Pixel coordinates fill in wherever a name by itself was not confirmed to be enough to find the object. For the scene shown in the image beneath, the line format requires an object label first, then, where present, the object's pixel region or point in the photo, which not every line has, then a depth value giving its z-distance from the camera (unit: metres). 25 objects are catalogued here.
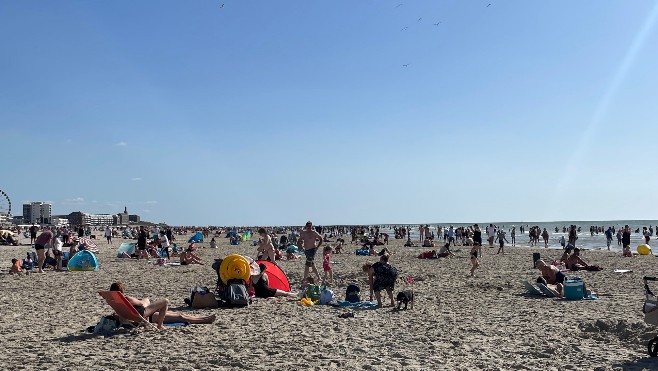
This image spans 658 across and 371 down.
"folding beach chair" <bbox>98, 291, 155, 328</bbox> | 7.12
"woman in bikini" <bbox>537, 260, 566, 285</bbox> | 11.12
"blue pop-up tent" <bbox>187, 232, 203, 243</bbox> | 39.52
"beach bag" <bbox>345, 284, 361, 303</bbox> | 9.95
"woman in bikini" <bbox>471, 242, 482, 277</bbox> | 14.84
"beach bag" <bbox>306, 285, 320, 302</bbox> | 10.05
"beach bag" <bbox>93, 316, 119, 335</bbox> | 7.14
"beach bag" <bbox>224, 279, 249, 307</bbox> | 9.20
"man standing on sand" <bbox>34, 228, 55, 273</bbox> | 15.44
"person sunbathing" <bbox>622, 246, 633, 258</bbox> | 22.92
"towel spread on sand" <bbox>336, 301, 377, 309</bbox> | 9.58
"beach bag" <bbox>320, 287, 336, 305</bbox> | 9.83
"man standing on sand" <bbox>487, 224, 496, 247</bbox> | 28.06
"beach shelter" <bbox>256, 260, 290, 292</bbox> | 10.77
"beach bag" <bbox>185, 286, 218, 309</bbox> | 9.24
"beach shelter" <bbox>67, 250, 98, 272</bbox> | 16.23
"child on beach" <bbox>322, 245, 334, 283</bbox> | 12.73
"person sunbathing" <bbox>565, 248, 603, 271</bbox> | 16.25
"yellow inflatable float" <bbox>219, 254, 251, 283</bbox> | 9.64
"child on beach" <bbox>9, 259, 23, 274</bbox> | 15.12
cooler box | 10.30
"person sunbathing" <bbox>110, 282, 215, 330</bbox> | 7.29
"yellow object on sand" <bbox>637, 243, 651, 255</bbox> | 24.02
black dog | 9.16
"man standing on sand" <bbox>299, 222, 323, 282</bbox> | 12.33
